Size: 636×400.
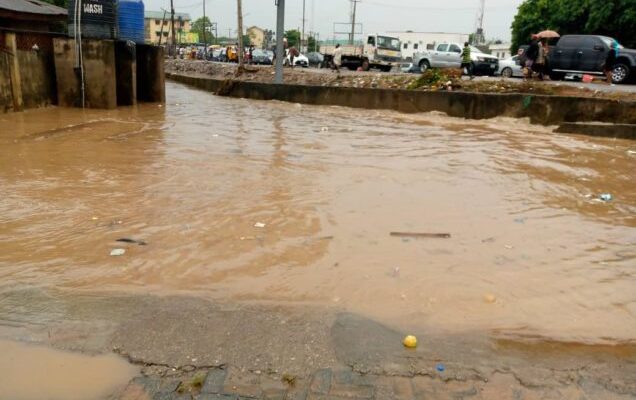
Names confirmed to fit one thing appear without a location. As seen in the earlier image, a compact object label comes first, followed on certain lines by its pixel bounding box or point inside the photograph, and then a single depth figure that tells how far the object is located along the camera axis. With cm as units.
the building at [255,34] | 11762
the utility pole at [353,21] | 4596
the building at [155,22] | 9956
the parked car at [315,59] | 4039
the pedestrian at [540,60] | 1638
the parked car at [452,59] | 2397
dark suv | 1680
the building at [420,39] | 5312
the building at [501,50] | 6217
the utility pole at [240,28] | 2694
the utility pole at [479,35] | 5787
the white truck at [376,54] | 2925
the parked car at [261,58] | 4298
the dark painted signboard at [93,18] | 1246
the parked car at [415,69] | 2614
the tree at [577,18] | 2866
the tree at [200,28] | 10806
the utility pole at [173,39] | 5016
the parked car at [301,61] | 3648
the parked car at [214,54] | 5508
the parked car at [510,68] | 2370
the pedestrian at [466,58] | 1898
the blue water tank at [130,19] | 1351
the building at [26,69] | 1095
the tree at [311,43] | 8091
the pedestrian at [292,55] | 3144
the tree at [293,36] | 8171
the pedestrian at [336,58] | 2355
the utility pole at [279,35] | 1605
